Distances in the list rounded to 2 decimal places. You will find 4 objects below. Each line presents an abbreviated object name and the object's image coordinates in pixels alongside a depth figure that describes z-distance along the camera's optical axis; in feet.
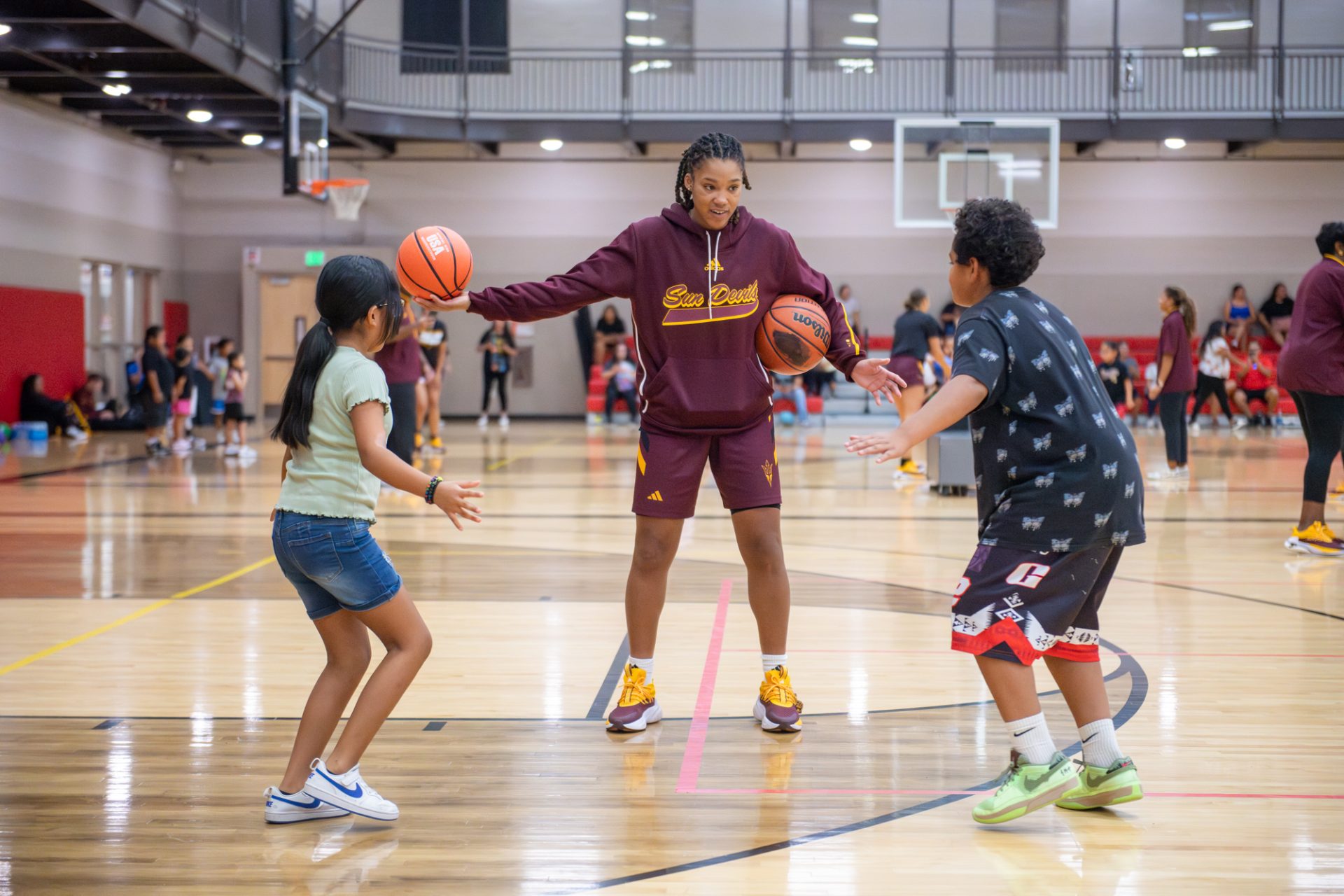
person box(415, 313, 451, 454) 45.60
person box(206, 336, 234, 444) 60.51
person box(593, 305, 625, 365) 69.62
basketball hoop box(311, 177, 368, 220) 66.80
